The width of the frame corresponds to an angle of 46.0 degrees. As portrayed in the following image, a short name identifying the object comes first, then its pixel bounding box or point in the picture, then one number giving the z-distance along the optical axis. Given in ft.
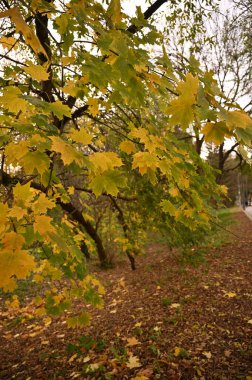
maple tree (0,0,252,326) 4.24
